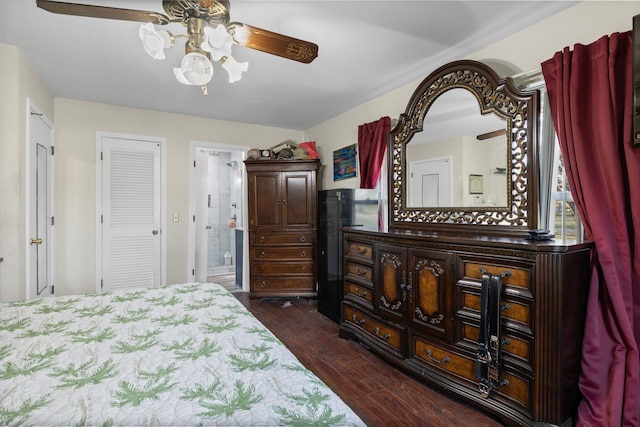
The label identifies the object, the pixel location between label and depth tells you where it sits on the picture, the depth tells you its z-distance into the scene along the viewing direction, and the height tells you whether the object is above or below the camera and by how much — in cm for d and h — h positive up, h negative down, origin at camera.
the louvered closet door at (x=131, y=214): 376 +1
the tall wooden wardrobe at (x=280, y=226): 407 -16
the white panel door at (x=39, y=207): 273 +8
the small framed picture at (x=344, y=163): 381 +66
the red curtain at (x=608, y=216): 153 -2
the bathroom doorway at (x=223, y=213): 600 +3
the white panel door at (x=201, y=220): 448 -8
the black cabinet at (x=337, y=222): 338 -9
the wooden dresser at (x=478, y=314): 153 -61
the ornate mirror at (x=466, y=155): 201 +45
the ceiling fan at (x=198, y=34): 146 +94
